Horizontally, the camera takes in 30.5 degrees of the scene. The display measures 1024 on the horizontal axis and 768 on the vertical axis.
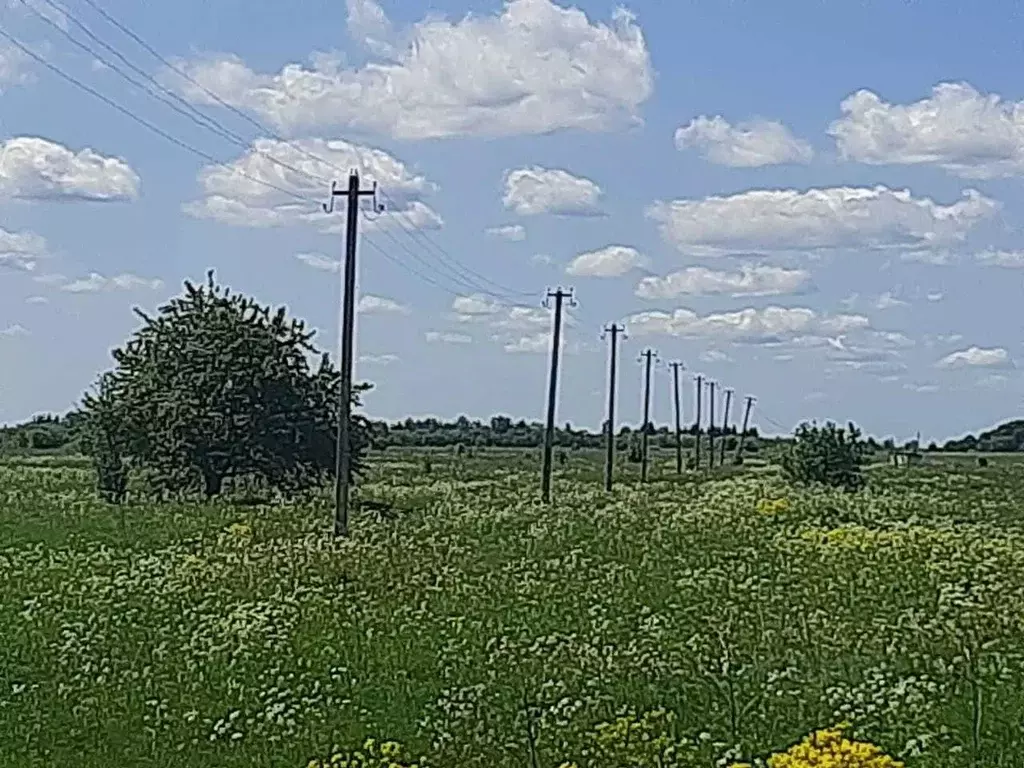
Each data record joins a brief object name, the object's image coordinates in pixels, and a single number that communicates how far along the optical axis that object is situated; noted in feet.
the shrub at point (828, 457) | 185.68
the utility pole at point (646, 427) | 234.62
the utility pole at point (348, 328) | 103.91
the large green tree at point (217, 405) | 151.53
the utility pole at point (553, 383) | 159.22
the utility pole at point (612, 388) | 198.59
